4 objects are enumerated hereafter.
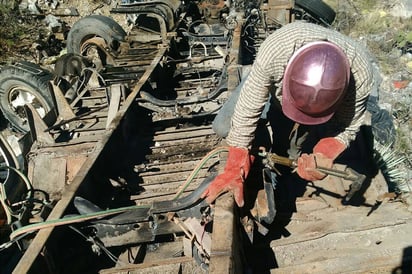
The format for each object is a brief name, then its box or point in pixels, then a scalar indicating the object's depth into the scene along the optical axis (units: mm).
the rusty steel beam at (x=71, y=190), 2527
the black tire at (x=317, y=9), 9297
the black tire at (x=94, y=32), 6865
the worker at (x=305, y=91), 2727
